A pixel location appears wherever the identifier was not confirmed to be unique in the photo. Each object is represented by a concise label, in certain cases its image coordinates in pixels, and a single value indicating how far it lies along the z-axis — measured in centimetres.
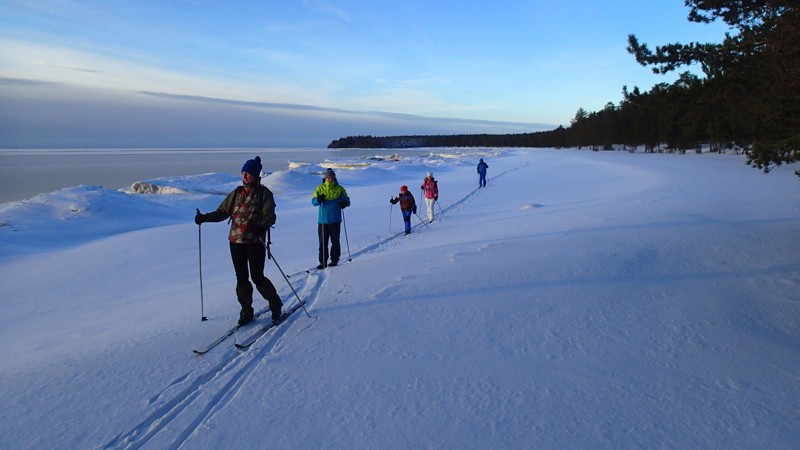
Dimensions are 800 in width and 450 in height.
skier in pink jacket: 1473
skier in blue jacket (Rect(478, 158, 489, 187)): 2728
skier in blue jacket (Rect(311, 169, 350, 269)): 870
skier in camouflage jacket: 520
